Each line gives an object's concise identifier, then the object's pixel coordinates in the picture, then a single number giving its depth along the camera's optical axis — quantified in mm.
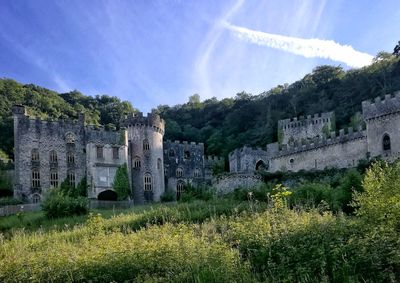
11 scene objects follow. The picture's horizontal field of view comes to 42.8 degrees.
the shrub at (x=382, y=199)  11359
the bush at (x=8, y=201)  38616
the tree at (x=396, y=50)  61225
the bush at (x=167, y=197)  45166
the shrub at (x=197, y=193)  34112
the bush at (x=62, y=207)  29172
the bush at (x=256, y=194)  24870
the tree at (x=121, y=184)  43531
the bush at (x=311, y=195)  19272
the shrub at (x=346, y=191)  18302
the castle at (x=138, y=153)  37156
